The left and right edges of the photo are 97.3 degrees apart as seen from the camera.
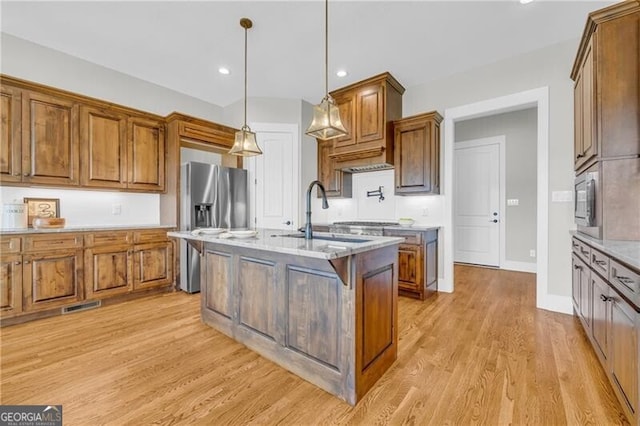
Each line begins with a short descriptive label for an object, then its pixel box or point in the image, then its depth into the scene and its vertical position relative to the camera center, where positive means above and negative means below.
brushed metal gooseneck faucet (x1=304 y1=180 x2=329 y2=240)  2.07 -0.09
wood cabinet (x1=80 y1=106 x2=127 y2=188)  3.29 +0.78
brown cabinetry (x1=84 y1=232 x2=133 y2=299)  3.15 -0.62
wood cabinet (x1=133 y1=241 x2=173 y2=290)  3.53 -0.69
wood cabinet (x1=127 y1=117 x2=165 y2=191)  3.68 +0.78
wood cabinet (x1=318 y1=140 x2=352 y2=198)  4.62 +0.61
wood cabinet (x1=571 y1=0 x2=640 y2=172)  2.02 +0.98
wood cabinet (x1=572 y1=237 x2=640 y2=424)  1.25 -0.60
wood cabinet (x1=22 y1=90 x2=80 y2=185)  2.90 +0.77
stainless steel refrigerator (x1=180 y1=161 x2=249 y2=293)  3.82 +0.12
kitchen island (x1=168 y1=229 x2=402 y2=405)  1.61 -0.62
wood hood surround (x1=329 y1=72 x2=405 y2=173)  3.87 +1.32
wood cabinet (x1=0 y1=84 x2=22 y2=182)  2.77 +0.76
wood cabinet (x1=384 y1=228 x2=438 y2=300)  3.46 -0.63
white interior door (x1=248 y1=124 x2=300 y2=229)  4.66 +0.61
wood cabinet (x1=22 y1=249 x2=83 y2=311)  2.79 -0.70
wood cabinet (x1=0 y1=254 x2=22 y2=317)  2.65 -0.70
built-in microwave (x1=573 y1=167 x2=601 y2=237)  2.13 +0.08
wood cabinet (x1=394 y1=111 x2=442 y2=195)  3.73 +0.80
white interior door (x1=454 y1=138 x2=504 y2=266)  5.18 +0.20
